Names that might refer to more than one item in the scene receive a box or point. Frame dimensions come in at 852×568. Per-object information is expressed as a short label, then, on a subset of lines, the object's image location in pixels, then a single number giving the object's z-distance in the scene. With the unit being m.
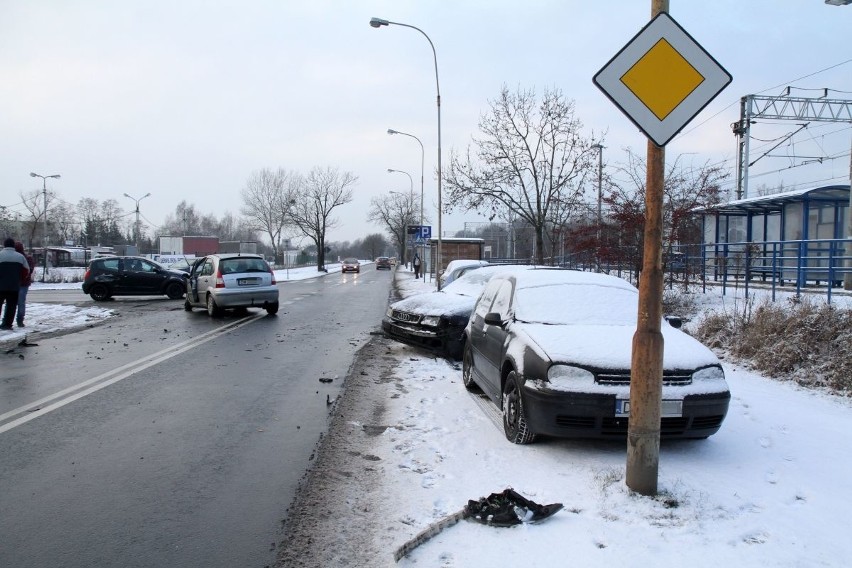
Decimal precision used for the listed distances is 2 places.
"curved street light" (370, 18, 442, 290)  22.92
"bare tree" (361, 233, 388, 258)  147.79
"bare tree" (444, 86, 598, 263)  20.11
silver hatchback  15.54
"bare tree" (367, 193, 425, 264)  78.56
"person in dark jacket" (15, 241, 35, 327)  12.74
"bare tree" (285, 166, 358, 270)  63.66
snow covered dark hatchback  4.64
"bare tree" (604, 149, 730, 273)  15.02
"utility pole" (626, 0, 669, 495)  3.86
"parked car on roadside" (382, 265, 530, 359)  9.56
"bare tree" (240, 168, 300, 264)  68.38
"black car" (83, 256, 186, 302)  21.36
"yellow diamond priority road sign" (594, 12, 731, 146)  3.78
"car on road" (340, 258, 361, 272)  63.12
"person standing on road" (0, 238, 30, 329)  12.20
